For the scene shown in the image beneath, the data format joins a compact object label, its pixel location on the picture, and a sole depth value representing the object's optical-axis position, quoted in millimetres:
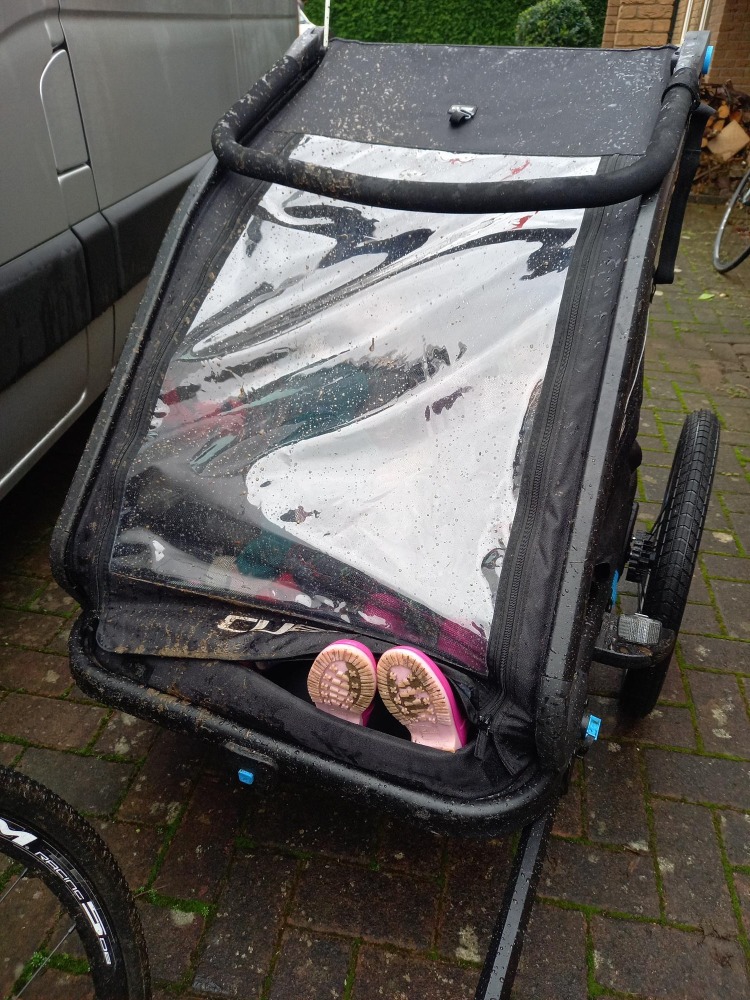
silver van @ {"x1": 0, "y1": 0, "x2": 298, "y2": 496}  2535
